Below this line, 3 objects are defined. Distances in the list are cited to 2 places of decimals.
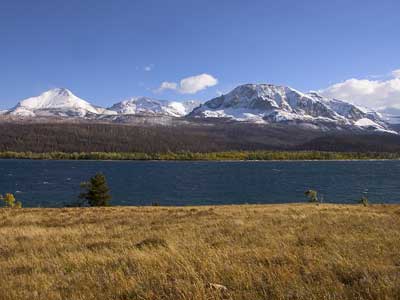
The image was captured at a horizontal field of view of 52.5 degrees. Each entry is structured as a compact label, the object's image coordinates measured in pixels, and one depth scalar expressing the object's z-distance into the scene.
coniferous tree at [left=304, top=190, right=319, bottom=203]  61.58
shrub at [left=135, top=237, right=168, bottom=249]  13.33
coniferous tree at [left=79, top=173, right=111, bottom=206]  58.06
